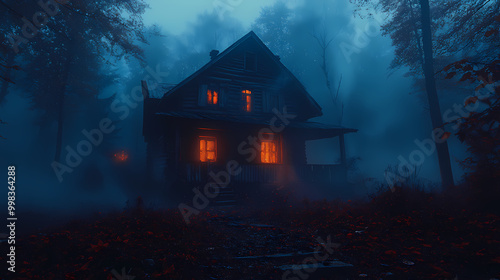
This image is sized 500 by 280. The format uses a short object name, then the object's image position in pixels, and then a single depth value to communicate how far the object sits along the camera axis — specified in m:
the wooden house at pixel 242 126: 14.45
